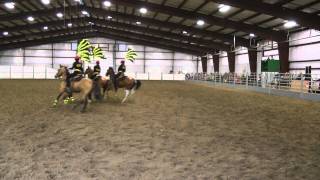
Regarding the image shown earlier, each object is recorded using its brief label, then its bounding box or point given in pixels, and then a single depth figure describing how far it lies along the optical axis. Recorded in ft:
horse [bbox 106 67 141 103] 48.96
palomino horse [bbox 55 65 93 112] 36.14
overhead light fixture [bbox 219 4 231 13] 77.35
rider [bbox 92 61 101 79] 46.20
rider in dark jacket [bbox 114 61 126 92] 48.85
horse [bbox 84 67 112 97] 49.14
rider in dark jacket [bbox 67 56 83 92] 38.27
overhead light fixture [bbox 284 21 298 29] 84.84
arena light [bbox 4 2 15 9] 77.49
